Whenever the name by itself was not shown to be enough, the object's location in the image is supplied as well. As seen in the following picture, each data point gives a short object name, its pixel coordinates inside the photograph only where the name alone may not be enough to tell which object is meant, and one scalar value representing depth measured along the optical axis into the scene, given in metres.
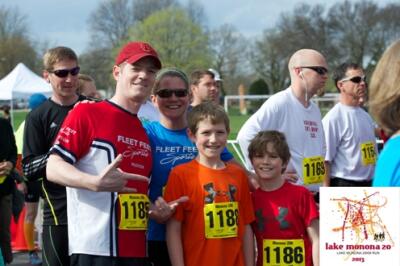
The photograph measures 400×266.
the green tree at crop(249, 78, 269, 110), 61.78
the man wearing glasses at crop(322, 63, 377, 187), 6.50
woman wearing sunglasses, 3.99
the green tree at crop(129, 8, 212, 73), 70.59
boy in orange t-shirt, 3.77
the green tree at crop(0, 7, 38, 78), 57.13
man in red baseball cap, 3.26
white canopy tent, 21.55
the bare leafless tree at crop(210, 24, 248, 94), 68.25
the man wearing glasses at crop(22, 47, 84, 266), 4.24
